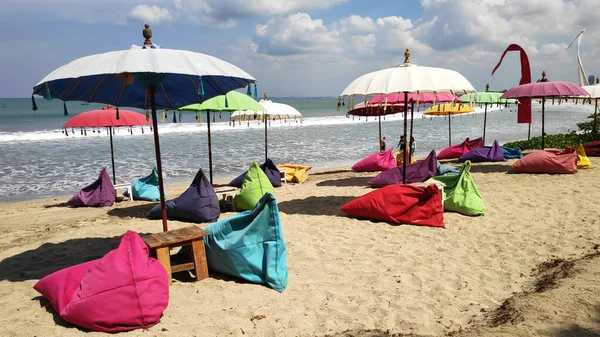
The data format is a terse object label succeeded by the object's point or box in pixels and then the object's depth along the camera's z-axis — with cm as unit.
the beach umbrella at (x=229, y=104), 846
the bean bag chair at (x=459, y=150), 1523
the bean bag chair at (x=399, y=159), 1286
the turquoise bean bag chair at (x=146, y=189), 945
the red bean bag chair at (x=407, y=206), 655
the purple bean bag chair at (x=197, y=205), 731
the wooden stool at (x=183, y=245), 423
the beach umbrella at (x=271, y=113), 1151
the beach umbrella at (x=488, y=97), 1512
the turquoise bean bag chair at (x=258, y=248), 432
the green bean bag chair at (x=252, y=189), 789
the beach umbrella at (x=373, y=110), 1340
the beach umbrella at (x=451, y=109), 1575
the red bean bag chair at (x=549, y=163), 1032
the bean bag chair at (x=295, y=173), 1188
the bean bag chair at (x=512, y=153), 1410
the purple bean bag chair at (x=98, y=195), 920
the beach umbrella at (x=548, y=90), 977
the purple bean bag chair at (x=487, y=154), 1350
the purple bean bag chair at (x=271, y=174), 1079
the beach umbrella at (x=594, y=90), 1220
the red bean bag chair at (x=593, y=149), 1309
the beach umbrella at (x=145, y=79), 382
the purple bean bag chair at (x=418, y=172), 998
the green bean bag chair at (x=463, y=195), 704
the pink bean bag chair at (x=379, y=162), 1311
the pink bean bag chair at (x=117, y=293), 345
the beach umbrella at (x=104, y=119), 900
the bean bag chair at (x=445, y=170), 1040
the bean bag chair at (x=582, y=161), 1088
